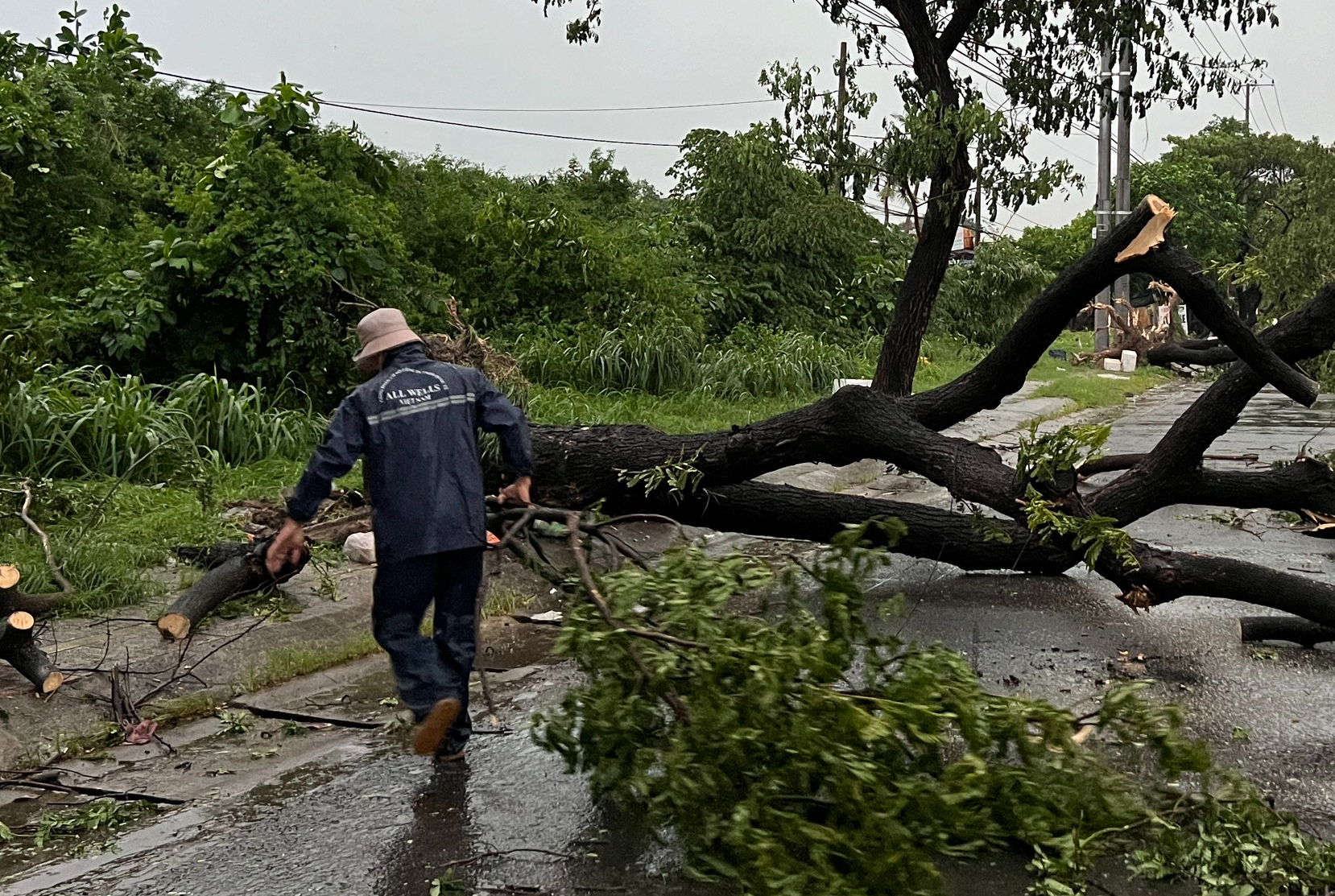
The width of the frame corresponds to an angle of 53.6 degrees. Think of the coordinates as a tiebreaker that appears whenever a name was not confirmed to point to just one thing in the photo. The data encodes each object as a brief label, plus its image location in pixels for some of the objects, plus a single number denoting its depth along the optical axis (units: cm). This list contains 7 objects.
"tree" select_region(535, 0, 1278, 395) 1102
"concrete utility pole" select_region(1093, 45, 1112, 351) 2792
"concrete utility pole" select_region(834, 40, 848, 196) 1176
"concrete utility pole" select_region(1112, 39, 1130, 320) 2819
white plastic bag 745
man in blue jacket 457
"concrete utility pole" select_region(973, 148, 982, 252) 1122
